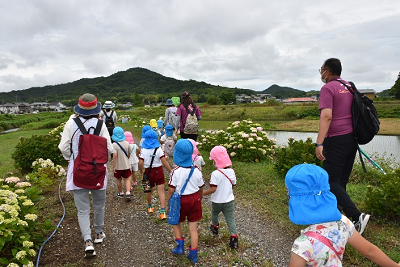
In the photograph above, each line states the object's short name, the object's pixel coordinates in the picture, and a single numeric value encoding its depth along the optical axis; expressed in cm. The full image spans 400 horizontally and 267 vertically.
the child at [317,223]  172
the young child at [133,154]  547
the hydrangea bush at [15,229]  267
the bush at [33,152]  747
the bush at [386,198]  357
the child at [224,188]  340
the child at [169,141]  687
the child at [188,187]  312
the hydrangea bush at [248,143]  741
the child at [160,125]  1010
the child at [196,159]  455
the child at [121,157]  509
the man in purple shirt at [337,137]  322
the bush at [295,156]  557
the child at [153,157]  445
